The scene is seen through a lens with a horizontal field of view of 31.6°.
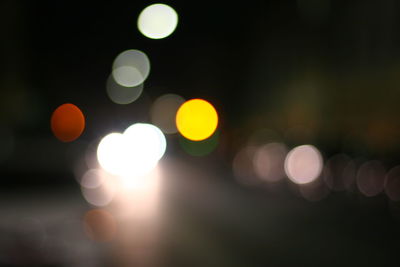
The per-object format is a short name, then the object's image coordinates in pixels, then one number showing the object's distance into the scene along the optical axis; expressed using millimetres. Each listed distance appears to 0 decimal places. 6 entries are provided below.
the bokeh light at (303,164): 17594
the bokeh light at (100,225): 9188
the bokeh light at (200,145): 41781
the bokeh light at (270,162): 20042
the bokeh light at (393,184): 13031
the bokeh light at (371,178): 13750
